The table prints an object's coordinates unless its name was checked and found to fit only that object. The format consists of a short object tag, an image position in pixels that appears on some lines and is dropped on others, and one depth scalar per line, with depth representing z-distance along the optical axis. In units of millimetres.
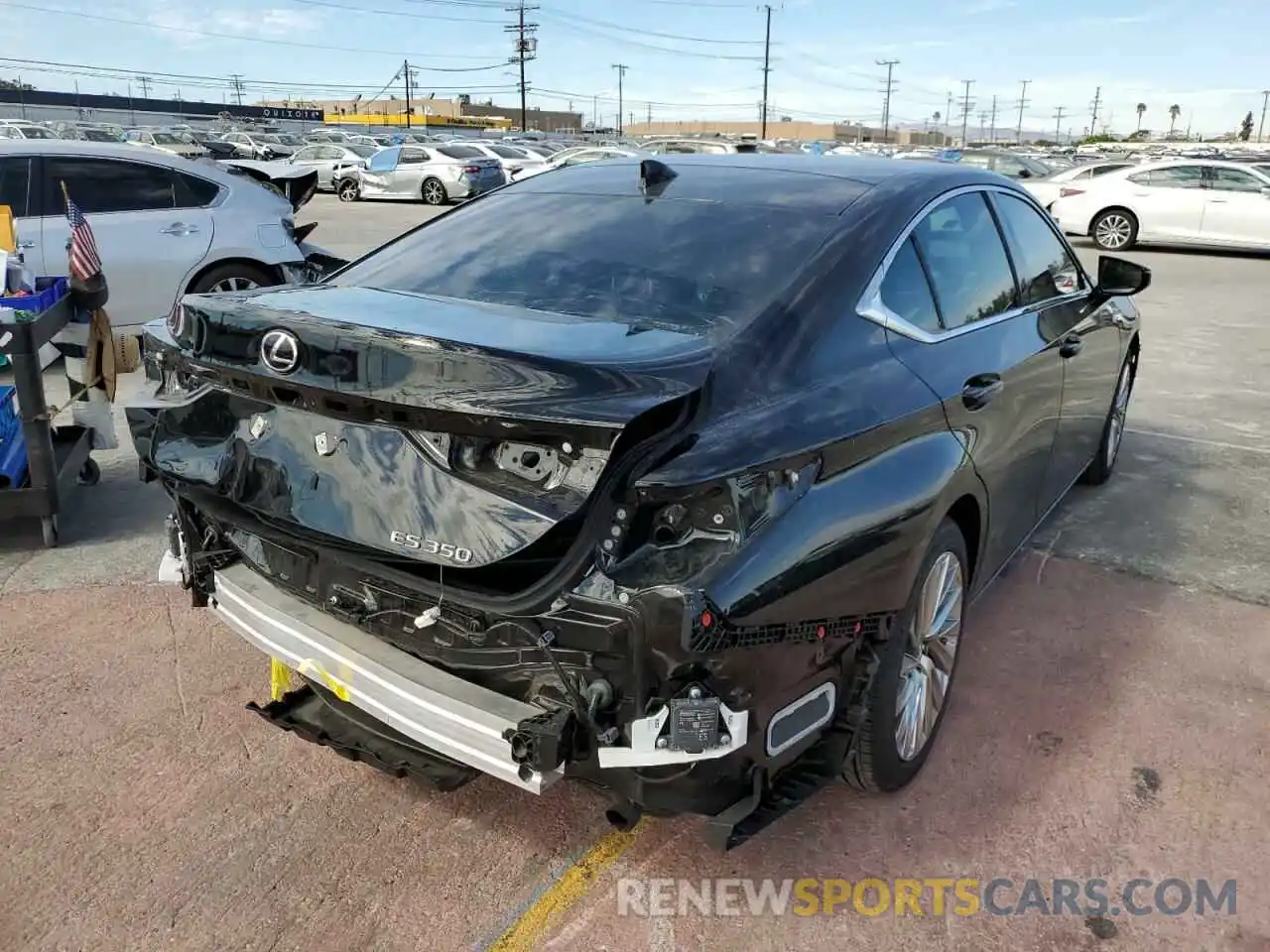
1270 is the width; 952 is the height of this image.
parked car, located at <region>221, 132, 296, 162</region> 35719
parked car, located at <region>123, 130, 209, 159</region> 33303
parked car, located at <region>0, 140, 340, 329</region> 7594
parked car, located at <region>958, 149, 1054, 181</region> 24297
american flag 4793
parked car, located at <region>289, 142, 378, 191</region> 27312
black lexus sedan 2098
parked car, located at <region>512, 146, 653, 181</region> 25325
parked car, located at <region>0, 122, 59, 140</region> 30125
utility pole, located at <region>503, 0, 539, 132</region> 88875
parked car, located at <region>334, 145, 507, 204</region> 24984
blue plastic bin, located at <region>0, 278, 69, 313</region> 4672
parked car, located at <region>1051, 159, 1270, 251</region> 16891
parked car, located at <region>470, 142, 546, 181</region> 26453
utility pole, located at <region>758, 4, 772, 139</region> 87625
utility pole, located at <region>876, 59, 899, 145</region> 118700
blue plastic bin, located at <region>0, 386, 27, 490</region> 4633
